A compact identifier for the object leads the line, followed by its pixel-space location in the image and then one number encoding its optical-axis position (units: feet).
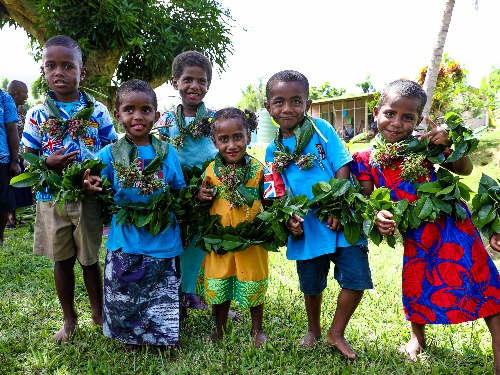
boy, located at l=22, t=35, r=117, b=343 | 9.14
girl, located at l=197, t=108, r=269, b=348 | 9.02
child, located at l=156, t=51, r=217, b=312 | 10.40
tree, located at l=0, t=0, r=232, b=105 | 22.16
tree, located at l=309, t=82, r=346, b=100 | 101.40
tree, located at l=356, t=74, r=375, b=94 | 110.53
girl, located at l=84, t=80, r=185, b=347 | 8.84
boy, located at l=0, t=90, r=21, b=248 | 15.33
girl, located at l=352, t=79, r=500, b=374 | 7.67
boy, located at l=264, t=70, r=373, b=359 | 8.39
